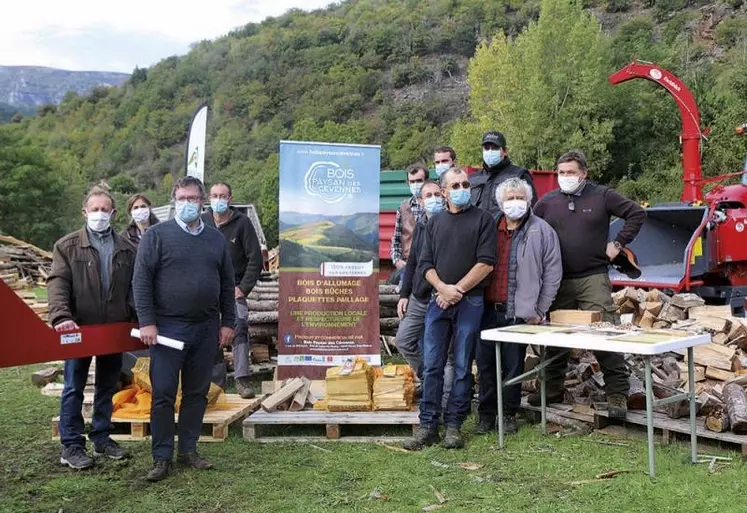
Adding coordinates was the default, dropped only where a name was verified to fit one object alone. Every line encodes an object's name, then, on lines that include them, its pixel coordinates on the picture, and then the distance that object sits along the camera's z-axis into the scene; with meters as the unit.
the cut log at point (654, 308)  8.63
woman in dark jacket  6.42
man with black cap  5.82
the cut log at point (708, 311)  8.62
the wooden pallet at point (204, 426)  5.58
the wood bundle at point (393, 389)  5.78
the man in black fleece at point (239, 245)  6.54
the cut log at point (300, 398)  5.95
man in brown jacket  4.84
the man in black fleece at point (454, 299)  5.13
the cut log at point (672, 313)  8.81
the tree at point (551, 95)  32.50
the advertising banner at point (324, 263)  6.93
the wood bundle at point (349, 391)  5.78
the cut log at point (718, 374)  6.06
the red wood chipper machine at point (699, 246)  10.03
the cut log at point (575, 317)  5.11
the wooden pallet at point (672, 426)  4.65
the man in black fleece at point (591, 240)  5.41
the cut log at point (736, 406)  4.71
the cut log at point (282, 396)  5.80
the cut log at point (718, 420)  4.80
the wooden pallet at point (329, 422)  5.52
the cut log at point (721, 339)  7.06
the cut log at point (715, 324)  7.22
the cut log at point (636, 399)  5.46
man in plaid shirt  6.71
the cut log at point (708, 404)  5.12
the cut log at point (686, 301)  9.33
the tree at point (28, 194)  39.78
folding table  4.18
